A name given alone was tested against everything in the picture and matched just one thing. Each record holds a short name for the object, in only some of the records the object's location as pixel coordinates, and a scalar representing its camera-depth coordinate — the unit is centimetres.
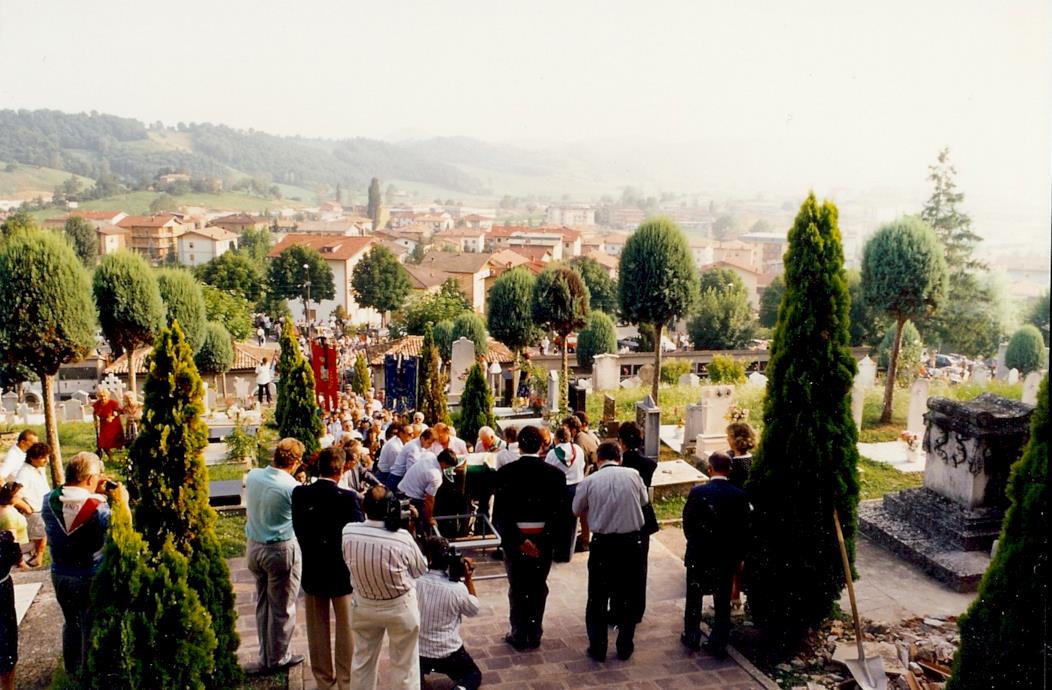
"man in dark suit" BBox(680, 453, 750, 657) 562
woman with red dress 1220
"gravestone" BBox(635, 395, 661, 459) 1100
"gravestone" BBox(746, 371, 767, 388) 2042
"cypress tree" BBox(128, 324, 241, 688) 460
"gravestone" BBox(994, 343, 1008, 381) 2465
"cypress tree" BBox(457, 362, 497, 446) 1175
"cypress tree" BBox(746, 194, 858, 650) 601
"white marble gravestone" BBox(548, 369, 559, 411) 1616
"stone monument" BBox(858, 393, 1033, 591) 794
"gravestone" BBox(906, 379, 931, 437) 1370
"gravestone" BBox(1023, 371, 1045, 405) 1565
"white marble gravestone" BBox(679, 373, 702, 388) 2091
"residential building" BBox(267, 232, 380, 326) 7131
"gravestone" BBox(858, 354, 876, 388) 2006
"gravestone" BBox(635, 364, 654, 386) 2506
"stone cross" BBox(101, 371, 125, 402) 1882
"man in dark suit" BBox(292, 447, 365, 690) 499
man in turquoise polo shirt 523
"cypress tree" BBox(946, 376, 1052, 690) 392
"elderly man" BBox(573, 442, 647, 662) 549
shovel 546
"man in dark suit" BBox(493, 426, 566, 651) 567
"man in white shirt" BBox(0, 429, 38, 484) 796
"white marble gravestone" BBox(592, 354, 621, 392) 2258
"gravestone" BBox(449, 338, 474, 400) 2097
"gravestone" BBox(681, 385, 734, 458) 1269
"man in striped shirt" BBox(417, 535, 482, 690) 464
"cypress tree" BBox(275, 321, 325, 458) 1020
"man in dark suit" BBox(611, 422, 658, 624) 628
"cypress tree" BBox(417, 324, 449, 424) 1277
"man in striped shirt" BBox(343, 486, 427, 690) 436
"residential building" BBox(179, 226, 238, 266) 11281
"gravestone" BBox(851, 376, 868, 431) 1371
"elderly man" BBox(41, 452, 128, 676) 478
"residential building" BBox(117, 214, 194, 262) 11150
